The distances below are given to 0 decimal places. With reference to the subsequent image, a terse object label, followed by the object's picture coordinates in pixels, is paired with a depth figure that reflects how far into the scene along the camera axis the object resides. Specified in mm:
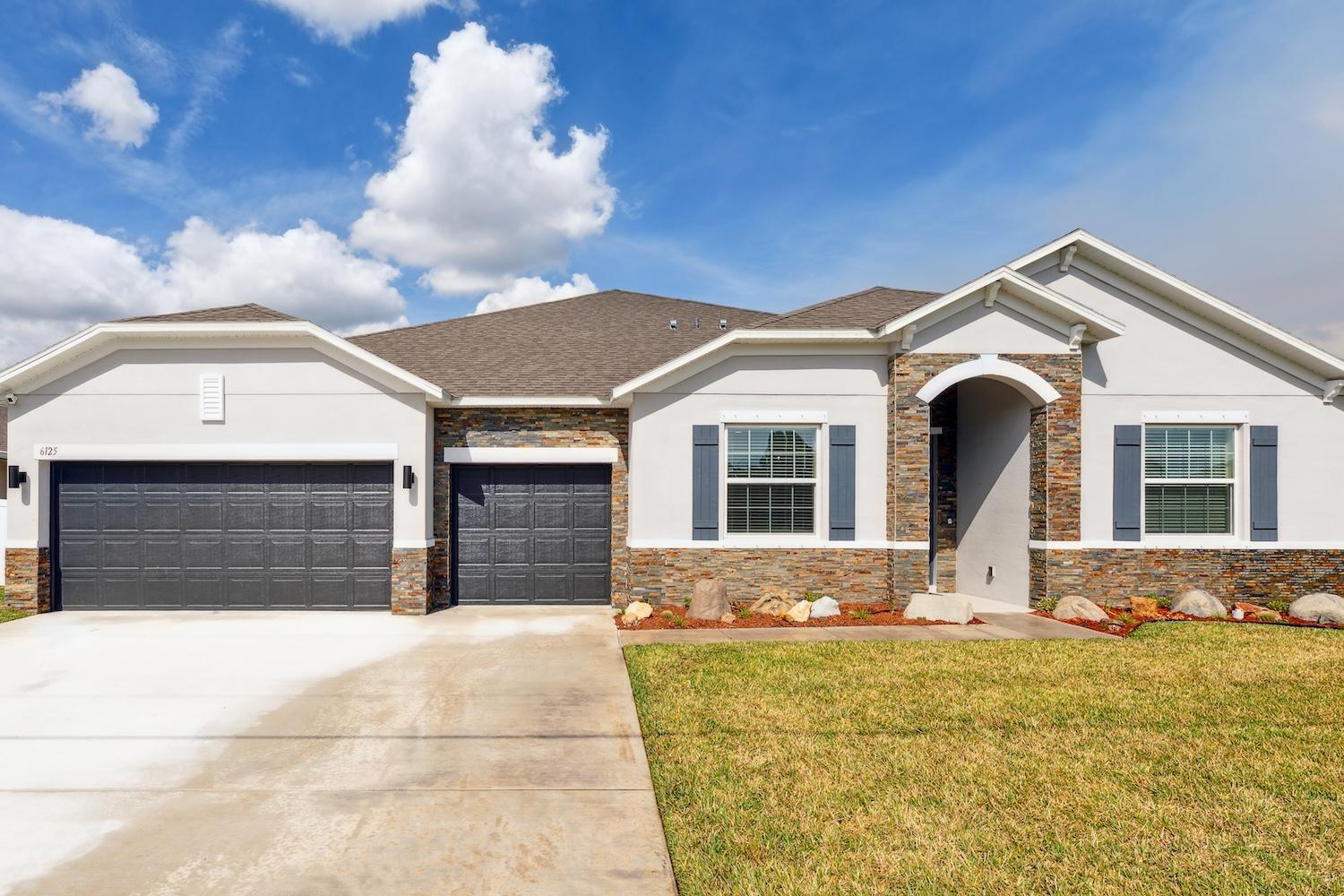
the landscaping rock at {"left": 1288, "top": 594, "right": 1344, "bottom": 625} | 9766
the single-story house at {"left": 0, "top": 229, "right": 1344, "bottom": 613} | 10562
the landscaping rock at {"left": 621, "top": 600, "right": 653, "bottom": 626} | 9844
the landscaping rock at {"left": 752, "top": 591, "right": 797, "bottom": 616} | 10211
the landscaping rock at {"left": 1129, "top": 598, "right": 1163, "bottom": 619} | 10052
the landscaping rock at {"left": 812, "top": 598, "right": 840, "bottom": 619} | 10133
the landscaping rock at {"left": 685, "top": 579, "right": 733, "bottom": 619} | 10008
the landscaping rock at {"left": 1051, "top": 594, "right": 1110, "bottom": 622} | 9812
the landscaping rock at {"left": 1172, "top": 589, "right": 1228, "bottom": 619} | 10133
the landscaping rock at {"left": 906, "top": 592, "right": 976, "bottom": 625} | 9648
